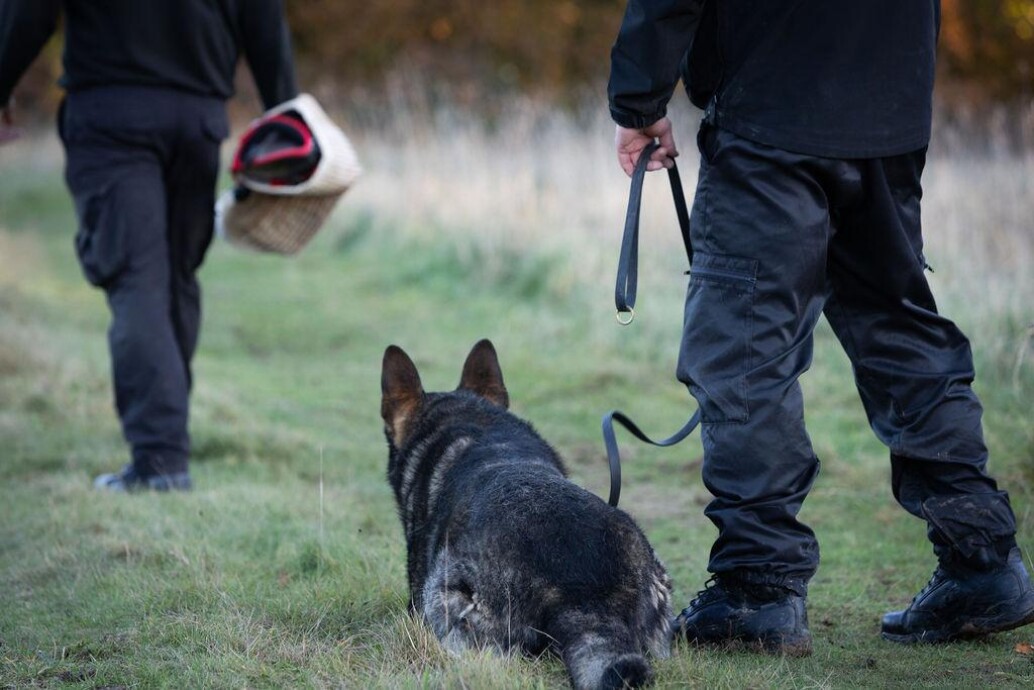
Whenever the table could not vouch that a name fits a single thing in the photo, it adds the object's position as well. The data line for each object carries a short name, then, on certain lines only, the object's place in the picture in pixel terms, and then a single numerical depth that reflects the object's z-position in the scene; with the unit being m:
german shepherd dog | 5.41
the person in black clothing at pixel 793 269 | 6.04
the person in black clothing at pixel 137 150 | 10.24
